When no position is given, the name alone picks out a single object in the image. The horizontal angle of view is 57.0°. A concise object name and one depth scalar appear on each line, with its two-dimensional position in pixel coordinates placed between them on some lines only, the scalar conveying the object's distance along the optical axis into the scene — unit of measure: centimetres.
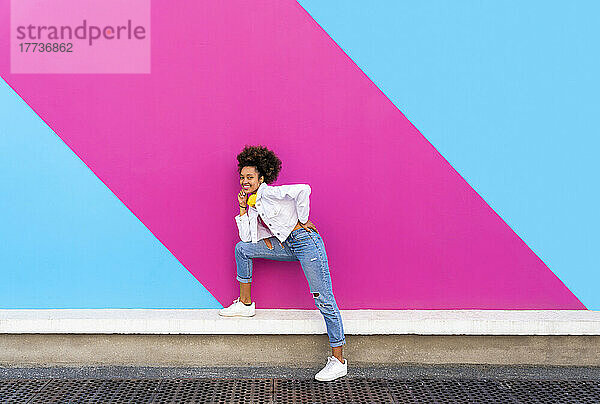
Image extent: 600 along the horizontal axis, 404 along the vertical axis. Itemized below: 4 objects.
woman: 407
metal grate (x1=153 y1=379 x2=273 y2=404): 380
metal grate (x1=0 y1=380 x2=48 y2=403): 383
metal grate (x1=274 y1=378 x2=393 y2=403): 381
